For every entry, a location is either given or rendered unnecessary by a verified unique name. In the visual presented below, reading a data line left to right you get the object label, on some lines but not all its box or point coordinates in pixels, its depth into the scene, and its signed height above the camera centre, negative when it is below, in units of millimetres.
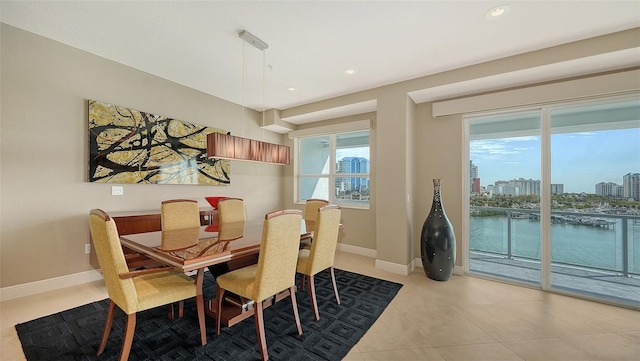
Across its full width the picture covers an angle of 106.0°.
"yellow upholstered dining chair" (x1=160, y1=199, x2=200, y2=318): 2619 -374
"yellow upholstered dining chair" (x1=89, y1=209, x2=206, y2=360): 1534 -761
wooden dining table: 1637 -512
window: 4578 +266
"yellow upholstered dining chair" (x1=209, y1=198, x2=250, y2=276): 2496 -436
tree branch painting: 2928 +449
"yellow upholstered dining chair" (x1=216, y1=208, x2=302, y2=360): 1724 -681
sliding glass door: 2633 -203
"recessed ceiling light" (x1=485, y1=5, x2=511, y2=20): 2027 +1458
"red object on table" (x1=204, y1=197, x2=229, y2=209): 3873 -301
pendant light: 2410 +376
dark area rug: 1762 -1261
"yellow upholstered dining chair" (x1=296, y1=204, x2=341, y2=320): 2221 -627
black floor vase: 3129 -838
